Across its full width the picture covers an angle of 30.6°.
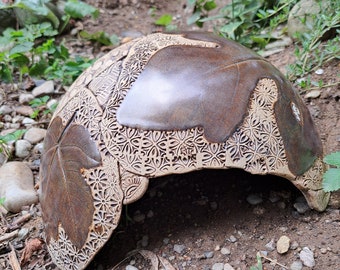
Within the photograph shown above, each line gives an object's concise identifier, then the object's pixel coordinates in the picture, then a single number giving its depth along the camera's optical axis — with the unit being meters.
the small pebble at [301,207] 0.40
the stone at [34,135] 0.52
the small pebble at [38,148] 0.51
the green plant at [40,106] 0.54
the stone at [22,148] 0.51
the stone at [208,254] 0.38
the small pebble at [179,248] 0.39
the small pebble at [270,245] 0.38
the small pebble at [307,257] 0.37
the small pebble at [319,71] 0.49
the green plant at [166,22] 0.74
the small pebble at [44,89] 0.58
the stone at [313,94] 0.48
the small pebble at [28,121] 0.54
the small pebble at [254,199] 0.41
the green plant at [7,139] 0.48
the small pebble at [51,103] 0.55
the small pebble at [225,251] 0.38
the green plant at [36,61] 0.57
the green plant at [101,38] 0.69
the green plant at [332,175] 0.36
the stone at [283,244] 0.38
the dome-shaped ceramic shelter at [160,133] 0.35
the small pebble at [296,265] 0.37
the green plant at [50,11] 0.65
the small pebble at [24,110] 0.56
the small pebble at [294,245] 0.38
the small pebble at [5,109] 0.56
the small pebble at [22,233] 0.44
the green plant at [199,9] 0.62
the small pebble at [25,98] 0.57
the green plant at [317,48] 0.48
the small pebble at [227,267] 0.37
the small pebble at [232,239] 0.39
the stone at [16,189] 0.45
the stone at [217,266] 0.38
